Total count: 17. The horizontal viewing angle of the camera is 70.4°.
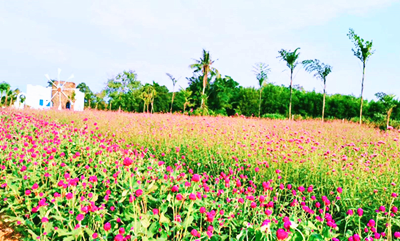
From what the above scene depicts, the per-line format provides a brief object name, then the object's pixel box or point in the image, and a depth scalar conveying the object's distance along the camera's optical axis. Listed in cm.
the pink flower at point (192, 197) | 194
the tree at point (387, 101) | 1628
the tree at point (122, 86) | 4125
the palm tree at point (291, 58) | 1950
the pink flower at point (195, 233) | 185
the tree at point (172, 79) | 2987
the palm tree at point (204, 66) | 2719
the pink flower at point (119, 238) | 164
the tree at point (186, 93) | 2850
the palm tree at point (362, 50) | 1565
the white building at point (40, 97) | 3478
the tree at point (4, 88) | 4929
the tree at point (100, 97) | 4359
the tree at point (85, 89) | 4894
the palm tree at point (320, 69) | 1970
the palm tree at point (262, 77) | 2490
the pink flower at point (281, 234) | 138
